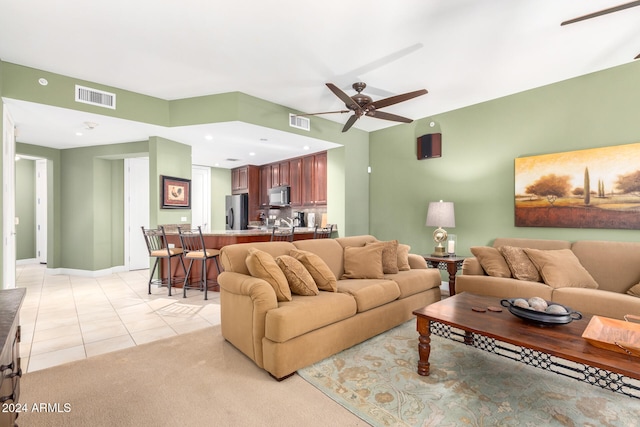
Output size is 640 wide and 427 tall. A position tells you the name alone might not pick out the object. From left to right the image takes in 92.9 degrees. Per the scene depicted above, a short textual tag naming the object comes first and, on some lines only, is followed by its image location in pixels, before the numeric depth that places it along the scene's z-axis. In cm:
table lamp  434
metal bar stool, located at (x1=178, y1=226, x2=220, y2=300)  445
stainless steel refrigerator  770
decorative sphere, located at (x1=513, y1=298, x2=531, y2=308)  213
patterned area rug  176
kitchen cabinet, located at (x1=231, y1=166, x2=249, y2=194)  790
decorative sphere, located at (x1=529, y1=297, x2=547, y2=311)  209
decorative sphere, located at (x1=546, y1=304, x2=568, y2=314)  201
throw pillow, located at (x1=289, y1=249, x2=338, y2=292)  280
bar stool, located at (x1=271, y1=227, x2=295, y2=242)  503
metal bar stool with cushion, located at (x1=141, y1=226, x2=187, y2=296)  463
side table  412
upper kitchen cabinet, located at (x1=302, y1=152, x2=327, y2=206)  618
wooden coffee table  155
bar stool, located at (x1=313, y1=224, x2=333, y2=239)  559
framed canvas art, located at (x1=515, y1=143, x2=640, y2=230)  332
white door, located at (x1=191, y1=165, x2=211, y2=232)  794
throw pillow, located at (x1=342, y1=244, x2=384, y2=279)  334
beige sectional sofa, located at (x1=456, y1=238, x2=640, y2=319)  274
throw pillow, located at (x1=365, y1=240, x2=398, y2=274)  353
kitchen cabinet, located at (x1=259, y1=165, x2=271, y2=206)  765
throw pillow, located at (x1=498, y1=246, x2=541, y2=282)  328
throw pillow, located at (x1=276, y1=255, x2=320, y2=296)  260
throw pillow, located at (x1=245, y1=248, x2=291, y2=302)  241
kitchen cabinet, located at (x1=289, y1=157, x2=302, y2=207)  672
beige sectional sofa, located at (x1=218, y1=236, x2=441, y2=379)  220
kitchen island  477
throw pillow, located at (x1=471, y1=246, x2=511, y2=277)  346
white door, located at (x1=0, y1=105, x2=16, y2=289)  357
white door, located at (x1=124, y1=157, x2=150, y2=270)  647
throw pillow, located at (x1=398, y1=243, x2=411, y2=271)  377
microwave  688
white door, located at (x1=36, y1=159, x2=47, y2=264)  752
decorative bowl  198
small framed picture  512
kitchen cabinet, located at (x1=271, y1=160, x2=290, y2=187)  707
